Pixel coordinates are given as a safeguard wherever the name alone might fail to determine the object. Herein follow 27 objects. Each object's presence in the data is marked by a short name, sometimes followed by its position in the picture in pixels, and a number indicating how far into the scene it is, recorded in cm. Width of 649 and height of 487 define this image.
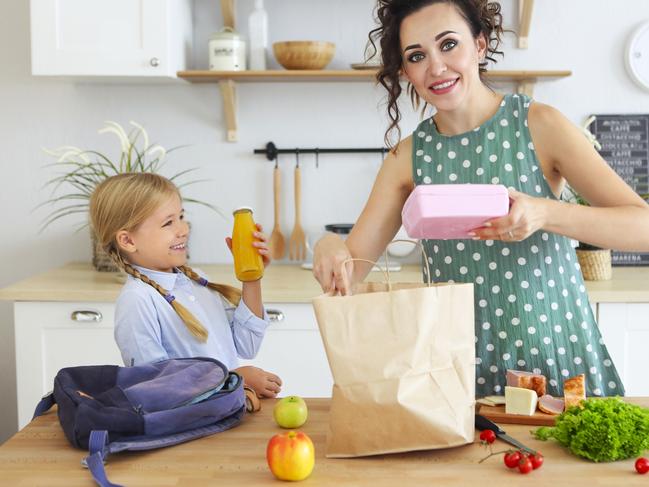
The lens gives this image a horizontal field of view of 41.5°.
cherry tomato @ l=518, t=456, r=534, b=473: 124
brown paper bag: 128
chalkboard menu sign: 321
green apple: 147
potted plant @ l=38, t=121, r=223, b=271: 323
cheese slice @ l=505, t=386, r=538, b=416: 147
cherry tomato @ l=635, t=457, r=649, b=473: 123
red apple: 122
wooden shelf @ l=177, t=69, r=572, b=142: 298
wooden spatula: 324
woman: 165
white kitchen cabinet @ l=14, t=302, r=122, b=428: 275
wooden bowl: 301
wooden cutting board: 146
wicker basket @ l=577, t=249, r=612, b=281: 286
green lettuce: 127
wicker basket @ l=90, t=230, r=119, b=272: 303
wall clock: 316
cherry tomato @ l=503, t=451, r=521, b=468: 125
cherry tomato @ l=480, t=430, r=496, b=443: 135
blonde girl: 177
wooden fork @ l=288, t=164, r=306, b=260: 322
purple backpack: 132
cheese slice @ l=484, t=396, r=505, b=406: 152
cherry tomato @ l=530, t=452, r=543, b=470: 126
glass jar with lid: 303
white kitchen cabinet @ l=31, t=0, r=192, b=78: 287
